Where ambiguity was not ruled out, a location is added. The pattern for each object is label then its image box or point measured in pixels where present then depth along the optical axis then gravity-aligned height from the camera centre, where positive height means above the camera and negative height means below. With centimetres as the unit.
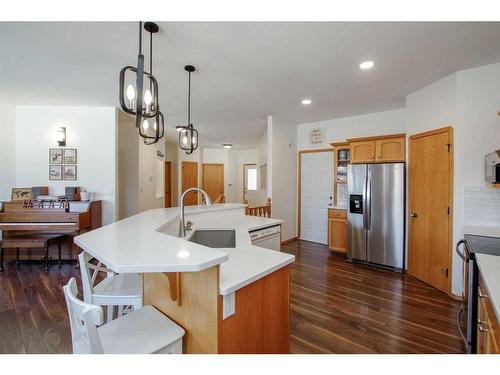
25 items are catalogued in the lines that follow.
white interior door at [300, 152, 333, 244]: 484 -16
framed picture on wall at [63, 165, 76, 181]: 398 +21
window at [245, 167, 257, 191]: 891 +32
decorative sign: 492 +106
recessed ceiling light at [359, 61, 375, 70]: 244 +129
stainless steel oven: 166 -71
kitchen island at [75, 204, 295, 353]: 101 -52
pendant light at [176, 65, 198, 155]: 287 +60
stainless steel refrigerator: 346 -42
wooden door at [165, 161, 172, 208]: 757 +10
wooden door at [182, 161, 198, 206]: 769 +30
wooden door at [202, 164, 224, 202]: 868 +27
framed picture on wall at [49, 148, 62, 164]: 396 +51
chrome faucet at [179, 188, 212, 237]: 181 -19
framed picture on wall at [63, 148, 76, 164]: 398 +50
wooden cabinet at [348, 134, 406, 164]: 364 +61
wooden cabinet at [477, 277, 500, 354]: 110 -74
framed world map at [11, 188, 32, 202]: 371 -13
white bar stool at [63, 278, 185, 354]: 89 -69
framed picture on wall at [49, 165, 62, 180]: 396 +21
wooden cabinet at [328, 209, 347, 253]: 416 -78
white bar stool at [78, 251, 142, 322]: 147 -69
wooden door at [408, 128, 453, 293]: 279 -26
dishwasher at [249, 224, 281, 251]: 264 -60
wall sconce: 391 +82
